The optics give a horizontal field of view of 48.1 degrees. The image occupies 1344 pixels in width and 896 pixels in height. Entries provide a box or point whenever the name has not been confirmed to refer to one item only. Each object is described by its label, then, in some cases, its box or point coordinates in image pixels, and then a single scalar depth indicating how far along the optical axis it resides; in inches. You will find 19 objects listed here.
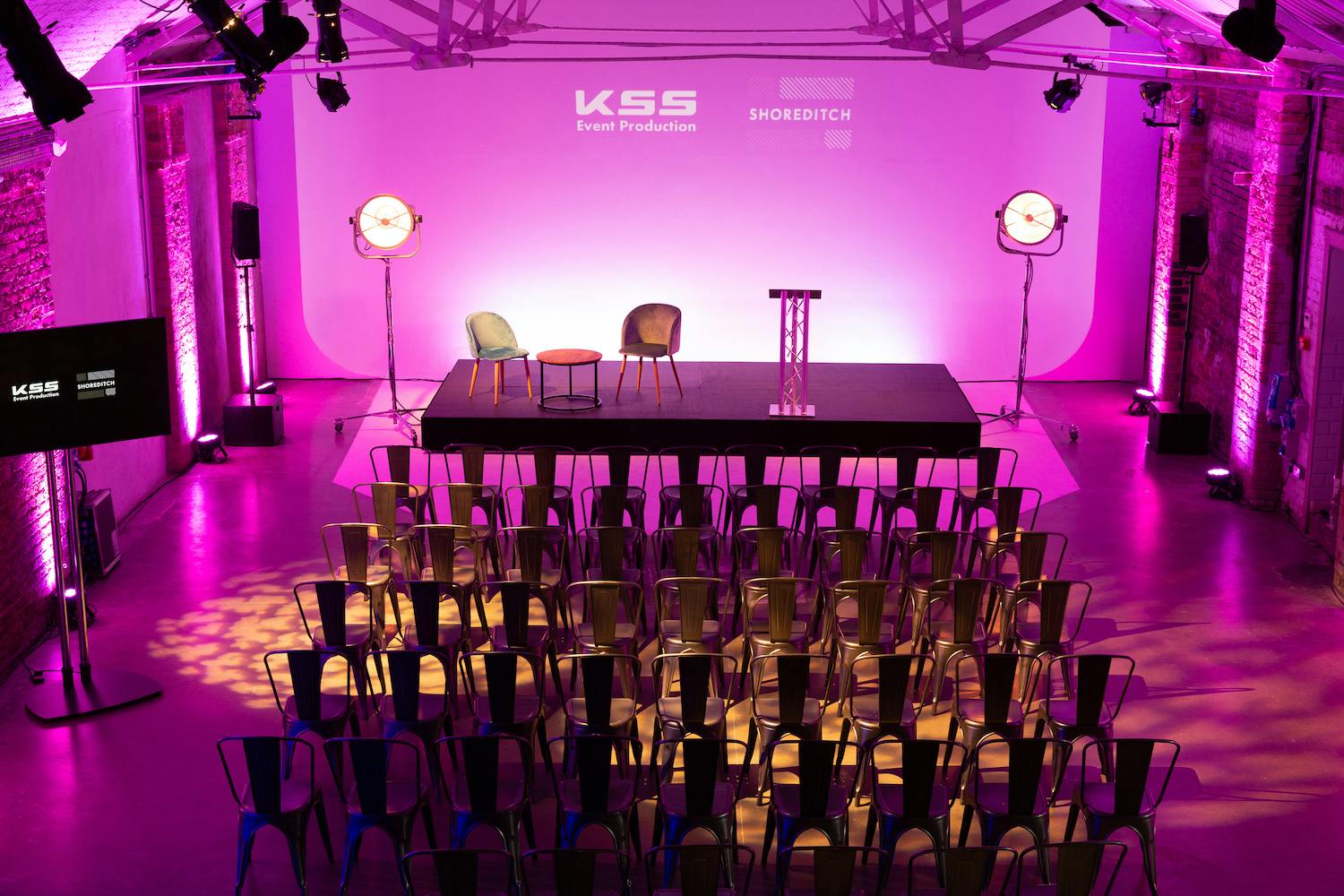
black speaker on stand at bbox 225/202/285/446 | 522.9
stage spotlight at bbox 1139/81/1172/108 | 532.3
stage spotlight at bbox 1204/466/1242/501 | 479.8
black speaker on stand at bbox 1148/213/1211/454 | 520.1
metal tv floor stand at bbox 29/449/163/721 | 325.4
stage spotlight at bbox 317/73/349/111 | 494.3
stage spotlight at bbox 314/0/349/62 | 349.4
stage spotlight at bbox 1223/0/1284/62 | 288.8
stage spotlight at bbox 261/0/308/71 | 309.4
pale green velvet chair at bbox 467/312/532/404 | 533.0
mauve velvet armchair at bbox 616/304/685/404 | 530.0
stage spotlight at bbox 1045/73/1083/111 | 502.0
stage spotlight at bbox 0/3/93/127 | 232.7
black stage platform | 492.4
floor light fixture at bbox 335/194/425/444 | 552.7
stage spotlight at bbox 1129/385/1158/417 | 578.2
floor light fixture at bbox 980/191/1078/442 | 546.0
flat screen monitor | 305.1
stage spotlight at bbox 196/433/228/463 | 514.3
